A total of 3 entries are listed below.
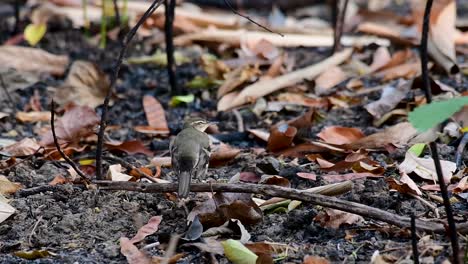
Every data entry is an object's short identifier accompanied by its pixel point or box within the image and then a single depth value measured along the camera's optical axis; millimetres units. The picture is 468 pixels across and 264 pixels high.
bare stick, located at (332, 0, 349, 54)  13047
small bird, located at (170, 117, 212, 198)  7633
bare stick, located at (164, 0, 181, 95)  11578
